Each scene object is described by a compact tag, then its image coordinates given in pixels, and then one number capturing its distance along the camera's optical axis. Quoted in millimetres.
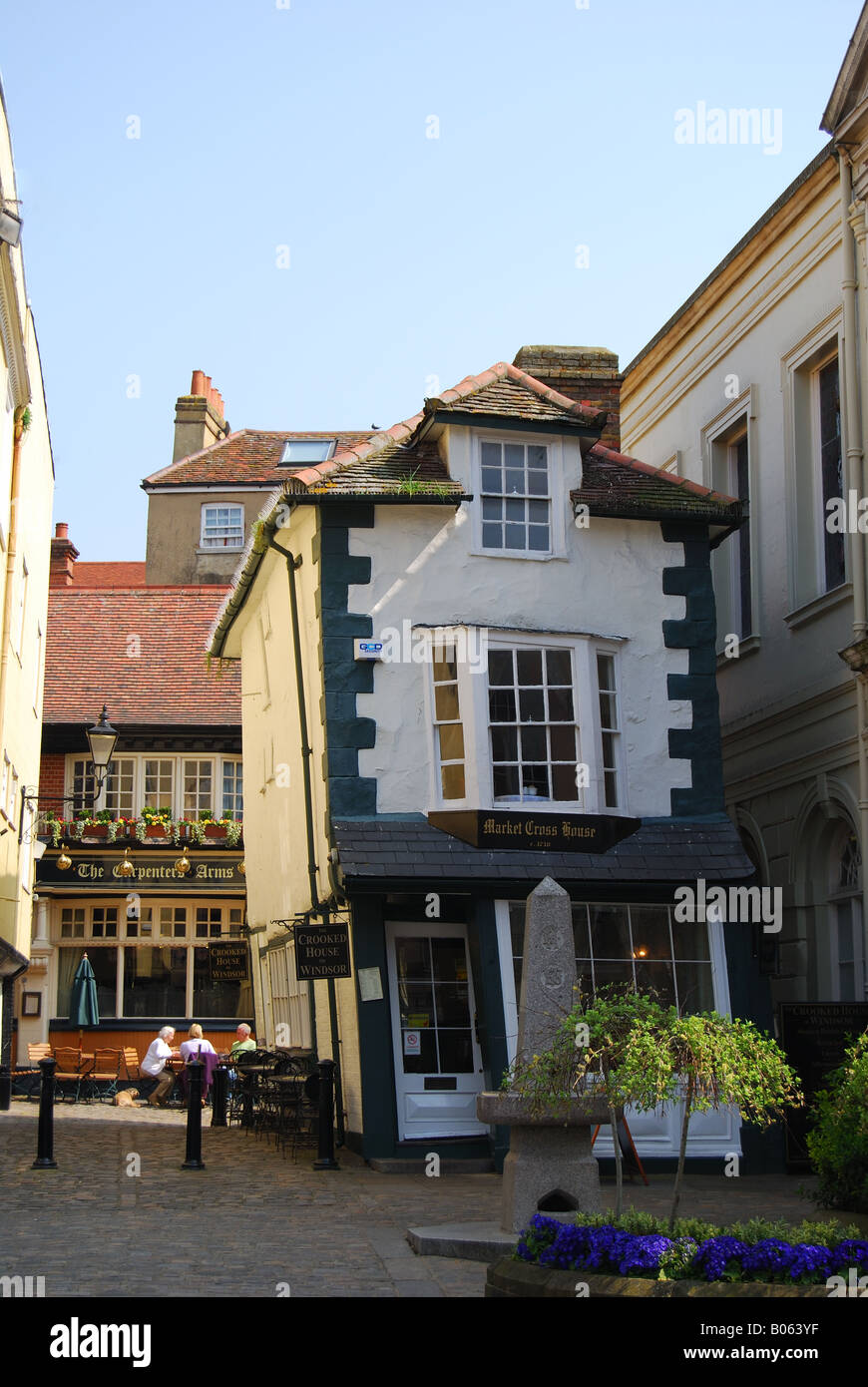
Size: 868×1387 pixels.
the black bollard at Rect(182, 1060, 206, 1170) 15336
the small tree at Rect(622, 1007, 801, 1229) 8555
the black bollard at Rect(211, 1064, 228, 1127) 21656
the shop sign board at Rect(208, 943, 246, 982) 24672
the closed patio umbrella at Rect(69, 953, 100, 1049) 29141
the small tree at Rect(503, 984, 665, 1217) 8711
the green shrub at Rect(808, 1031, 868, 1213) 10031
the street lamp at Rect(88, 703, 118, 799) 20484
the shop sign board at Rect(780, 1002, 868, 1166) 15438
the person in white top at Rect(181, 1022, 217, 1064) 24797
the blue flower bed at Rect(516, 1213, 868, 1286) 7164
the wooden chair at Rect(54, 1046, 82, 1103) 27156
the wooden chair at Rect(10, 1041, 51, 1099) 27156
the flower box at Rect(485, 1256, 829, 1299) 7035
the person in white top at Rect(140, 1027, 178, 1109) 25500
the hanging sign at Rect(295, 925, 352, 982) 15859
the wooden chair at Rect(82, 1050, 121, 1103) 27906
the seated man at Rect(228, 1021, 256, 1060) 22934
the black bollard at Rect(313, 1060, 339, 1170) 15203
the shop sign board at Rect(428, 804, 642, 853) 15805
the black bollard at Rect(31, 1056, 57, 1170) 15453
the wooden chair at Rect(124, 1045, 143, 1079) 29703
